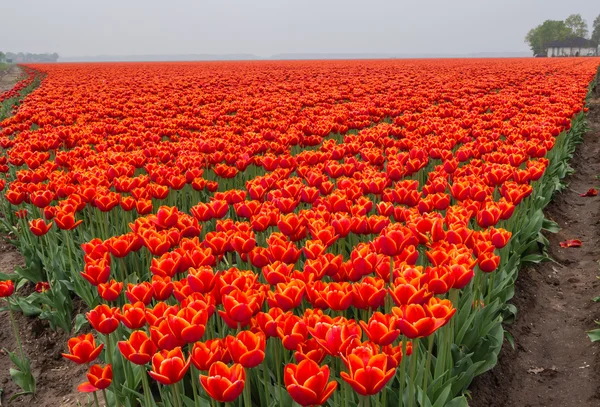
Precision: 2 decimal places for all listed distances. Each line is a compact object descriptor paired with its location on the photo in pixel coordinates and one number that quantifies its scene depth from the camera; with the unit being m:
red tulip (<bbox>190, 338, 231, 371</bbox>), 2.16
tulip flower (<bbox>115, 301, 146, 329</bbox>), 2.55
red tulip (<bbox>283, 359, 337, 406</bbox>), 1.91
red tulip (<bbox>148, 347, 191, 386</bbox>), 2.15
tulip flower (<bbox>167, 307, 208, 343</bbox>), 2.27
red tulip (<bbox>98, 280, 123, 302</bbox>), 3.01
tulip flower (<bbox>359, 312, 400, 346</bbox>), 2.16
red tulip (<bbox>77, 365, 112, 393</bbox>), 2.36
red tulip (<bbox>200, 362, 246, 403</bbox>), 1.99
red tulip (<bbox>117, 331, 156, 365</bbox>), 2.28
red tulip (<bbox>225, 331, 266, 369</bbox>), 2.14
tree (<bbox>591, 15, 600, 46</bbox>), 141.25
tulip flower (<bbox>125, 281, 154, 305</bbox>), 2.72
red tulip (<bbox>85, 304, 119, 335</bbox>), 2.63
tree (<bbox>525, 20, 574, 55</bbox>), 126.06
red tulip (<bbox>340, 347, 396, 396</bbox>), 1.93
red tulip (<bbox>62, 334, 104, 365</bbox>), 2.44
